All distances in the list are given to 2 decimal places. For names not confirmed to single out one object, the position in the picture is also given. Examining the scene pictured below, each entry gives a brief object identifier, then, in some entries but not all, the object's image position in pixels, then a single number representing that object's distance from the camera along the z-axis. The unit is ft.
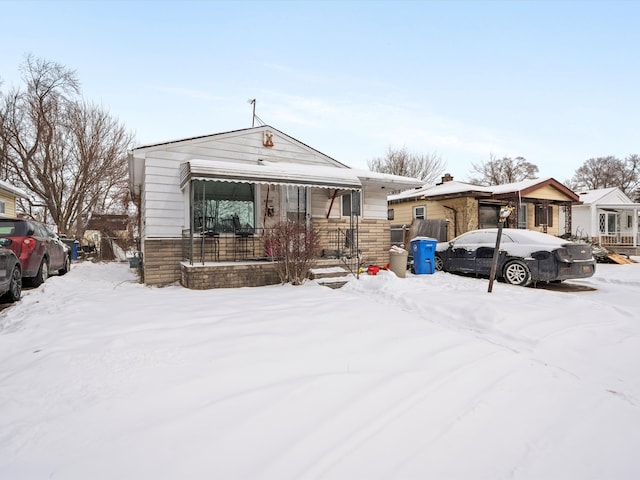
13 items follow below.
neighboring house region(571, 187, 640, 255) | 70.18
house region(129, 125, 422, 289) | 25.29
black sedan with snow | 25.64
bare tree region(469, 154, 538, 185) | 117.91
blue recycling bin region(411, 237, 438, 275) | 31.96
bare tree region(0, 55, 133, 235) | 68.39
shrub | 24.12
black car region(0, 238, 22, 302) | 18.38
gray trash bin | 29.58
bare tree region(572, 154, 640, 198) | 139.54
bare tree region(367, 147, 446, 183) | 110.93
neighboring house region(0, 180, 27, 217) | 41.51
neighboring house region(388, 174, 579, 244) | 54.29
